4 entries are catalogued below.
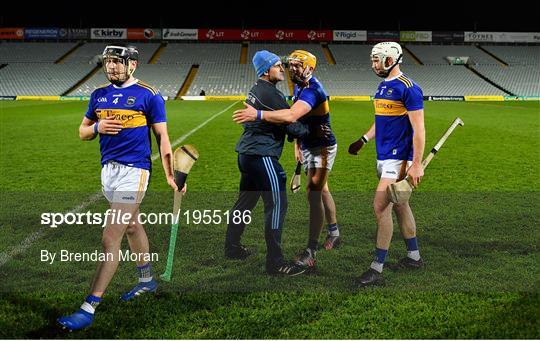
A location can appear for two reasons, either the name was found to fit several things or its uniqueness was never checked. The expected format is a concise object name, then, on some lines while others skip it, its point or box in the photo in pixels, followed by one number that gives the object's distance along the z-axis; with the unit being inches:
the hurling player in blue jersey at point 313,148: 173.8
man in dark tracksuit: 172.4
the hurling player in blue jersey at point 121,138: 146.6
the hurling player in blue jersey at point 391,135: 167.9
